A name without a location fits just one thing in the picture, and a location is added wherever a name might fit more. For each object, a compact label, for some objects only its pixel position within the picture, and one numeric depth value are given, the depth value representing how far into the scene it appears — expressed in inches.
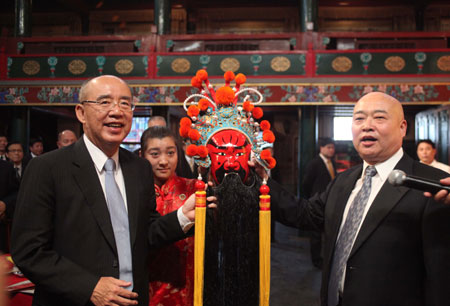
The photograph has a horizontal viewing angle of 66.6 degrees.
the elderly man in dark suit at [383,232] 48.4
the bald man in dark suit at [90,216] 46.2
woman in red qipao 73.9
